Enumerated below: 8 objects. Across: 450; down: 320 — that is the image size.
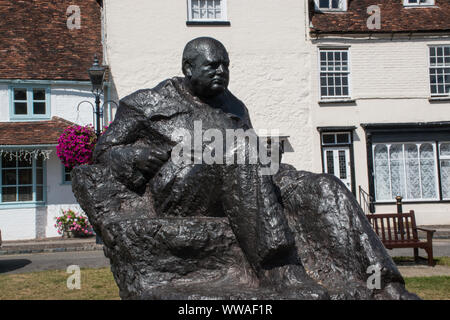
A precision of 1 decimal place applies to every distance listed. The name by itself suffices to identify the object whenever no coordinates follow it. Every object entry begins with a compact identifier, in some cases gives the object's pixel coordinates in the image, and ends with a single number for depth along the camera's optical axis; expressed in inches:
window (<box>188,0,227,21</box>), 631.8
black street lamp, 422.0
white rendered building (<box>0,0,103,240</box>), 580.1
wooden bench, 323.3
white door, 641.6
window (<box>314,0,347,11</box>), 677.3
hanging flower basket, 424.8
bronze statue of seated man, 109.0
